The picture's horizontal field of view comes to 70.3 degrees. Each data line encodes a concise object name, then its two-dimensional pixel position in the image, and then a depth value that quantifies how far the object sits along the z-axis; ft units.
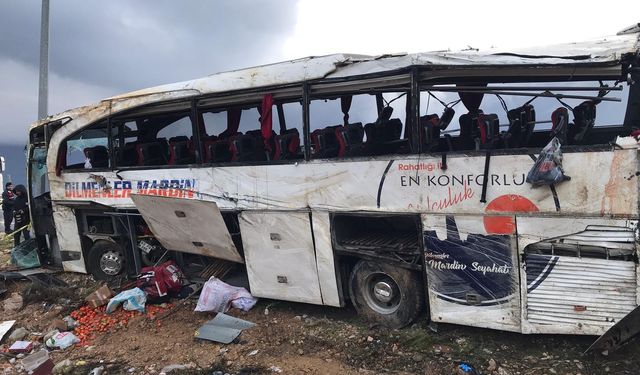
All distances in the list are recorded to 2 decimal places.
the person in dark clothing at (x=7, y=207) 39.81
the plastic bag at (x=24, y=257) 27.25
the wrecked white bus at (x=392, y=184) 12.21
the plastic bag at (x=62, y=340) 16.79
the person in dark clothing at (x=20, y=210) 31.99
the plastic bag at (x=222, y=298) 18.62
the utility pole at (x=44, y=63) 29.58
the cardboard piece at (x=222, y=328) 16.20
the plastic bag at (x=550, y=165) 12.00
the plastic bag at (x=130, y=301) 19.52
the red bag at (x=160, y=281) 20.20
